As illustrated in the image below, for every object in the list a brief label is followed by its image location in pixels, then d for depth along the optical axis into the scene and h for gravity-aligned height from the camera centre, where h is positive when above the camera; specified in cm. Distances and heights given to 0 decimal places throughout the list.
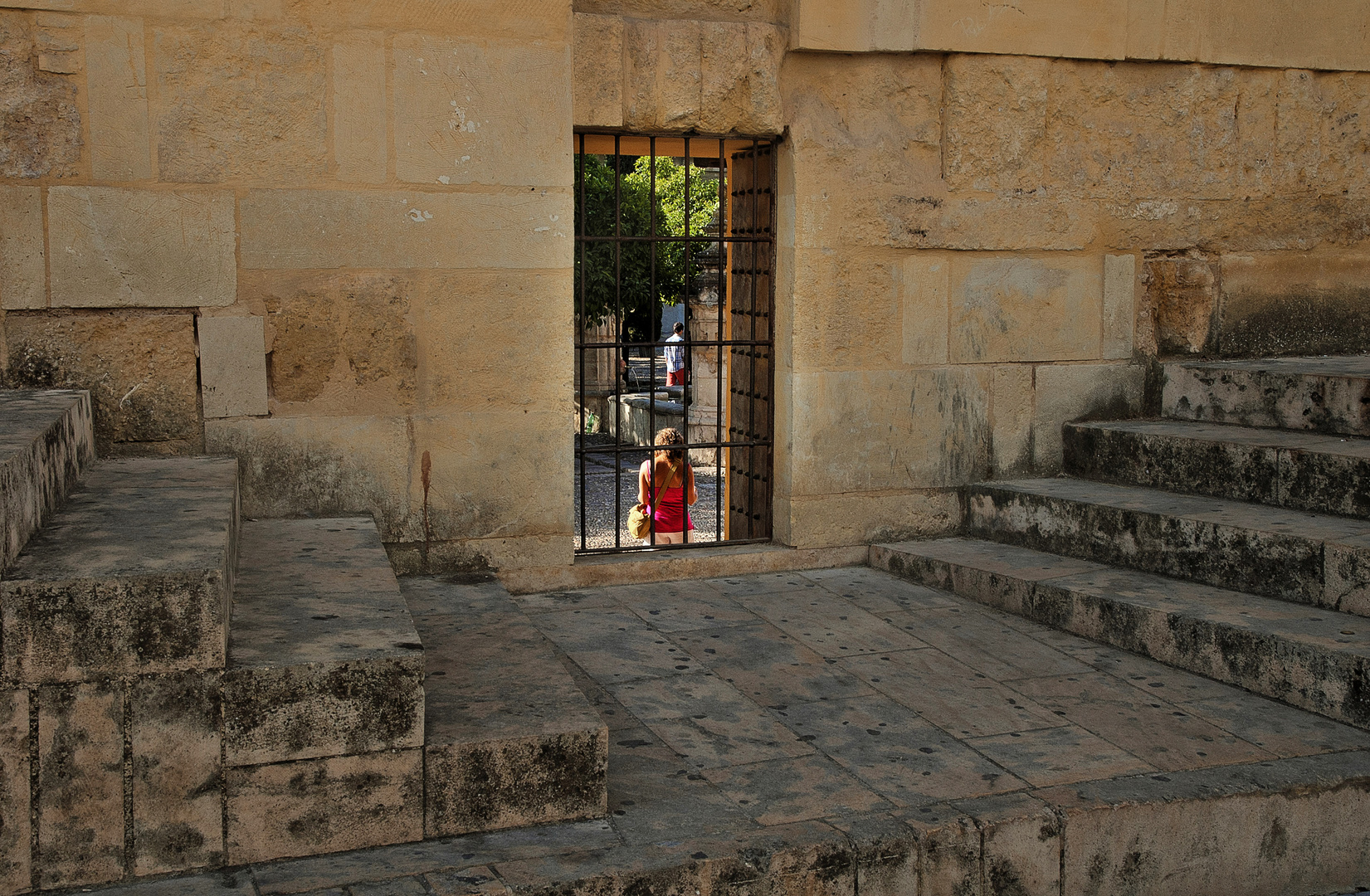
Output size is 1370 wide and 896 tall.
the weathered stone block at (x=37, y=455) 255 -26
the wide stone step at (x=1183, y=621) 341 -87
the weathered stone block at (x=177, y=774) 250 -89
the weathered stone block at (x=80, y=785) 245 -90
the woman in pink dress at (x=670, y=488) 604 -73
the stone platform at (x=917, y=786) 258 -107
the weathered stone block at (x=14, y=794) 242 -90
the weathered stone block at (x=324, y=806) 254 -98
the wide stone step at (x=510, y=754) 267 -91
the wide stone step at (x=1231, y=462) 429 -44
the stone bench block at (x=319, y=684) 253 -71
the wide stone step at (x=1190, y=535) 384 -67
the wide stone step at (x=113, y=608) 240 -53
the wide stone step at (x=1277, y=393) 473 -18
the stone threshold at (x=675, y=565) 473 -89
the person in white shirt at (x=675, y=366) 1942 -25
